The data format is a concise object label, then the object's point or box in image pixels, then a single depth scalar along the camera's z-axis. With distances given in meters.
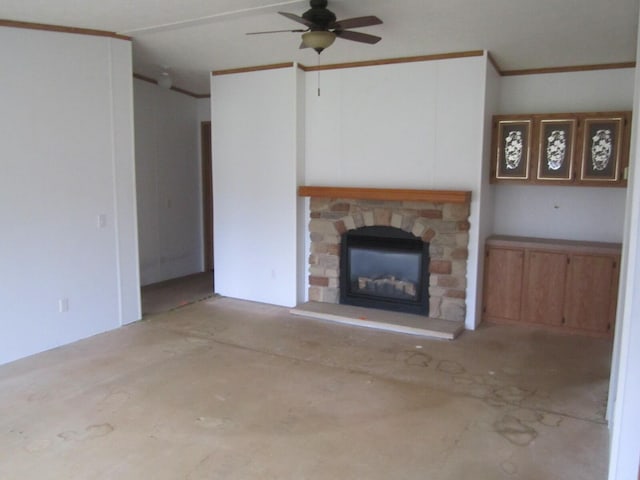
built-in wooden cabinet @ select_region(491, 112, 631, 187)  4.60
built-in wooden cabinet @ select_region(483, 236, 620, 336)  4.65
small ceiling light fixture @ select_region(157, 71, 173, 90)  5.59
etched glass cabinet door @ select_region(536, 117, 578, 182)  4.74
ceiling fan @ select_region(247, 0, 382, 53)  3.33
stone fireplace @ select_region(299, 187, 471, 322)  4.87
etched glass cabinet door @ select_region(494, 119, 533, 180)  4.91
